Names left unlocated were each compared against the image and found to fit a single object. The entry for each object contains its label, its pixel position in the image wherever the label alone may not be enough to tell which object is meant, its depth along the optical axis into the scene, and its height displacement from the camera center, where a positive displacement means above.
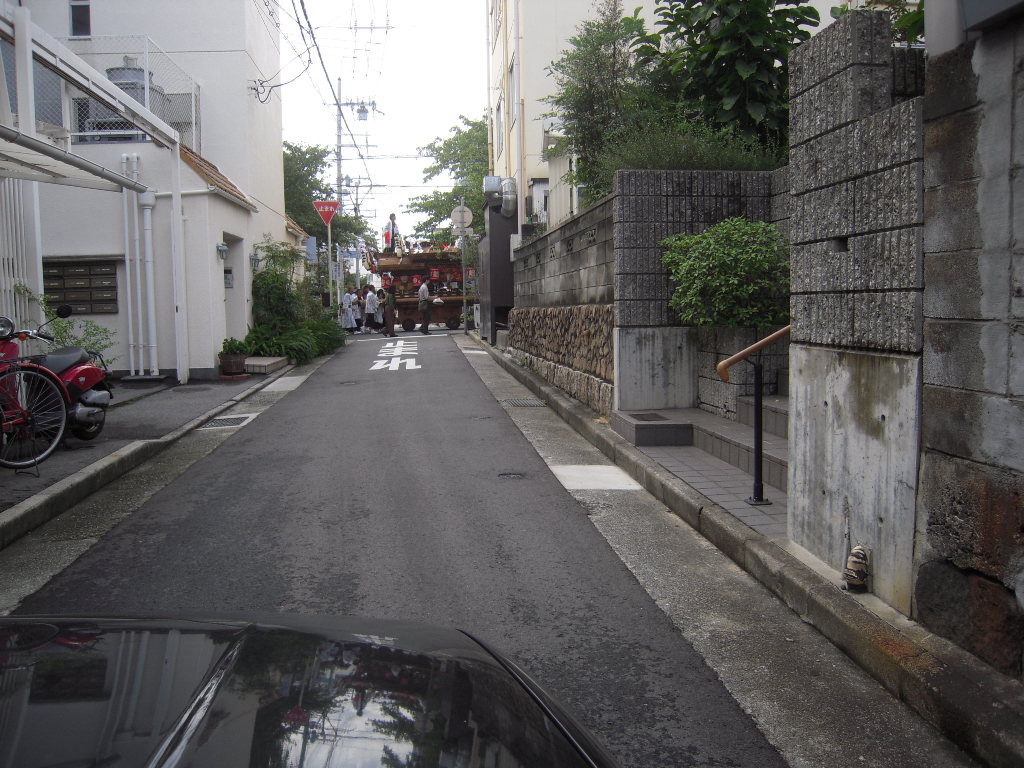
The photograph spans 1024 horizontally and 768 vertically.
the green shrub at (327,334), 19.98 -0.33
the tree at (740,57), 9.21 +2.91
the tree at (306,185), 39.62 +6.53
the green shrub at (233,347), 15.59 -0.46
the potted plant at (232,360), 15.27 -0.68
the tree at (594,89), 12.43 +3.46
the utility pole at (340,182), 34.31 +5.79
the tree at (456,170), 46.72 +8.59
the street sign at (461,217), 26.48 +3.23
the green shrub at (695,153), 8.98 +1.77
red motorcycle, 7.35 -0.67
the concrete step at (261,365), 15.60 -0.81
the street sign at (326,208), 23.09 +3.10
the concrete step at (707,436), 6.46 -1.06
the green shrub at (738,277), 7.77 +0.37
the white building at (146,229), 14.03 +1.62
